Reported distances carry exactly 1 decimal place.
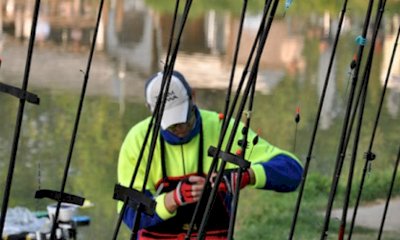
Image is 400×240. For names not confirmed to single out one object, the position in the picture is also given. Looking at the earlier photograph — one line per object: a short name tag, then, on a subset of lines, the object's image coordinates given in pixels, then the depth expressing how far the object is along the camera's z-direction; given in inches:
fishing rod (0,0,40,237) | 134.3
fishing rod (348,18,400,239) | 206.2
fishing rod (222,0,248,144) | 171.6
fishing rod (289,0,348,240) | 193.2
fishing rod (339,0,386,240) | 170.5
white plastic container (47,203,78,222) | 337.1
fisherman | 220.5
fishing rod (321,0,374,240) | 160.4
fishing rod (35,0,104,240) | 161.0
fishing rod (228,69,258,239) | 161.3
